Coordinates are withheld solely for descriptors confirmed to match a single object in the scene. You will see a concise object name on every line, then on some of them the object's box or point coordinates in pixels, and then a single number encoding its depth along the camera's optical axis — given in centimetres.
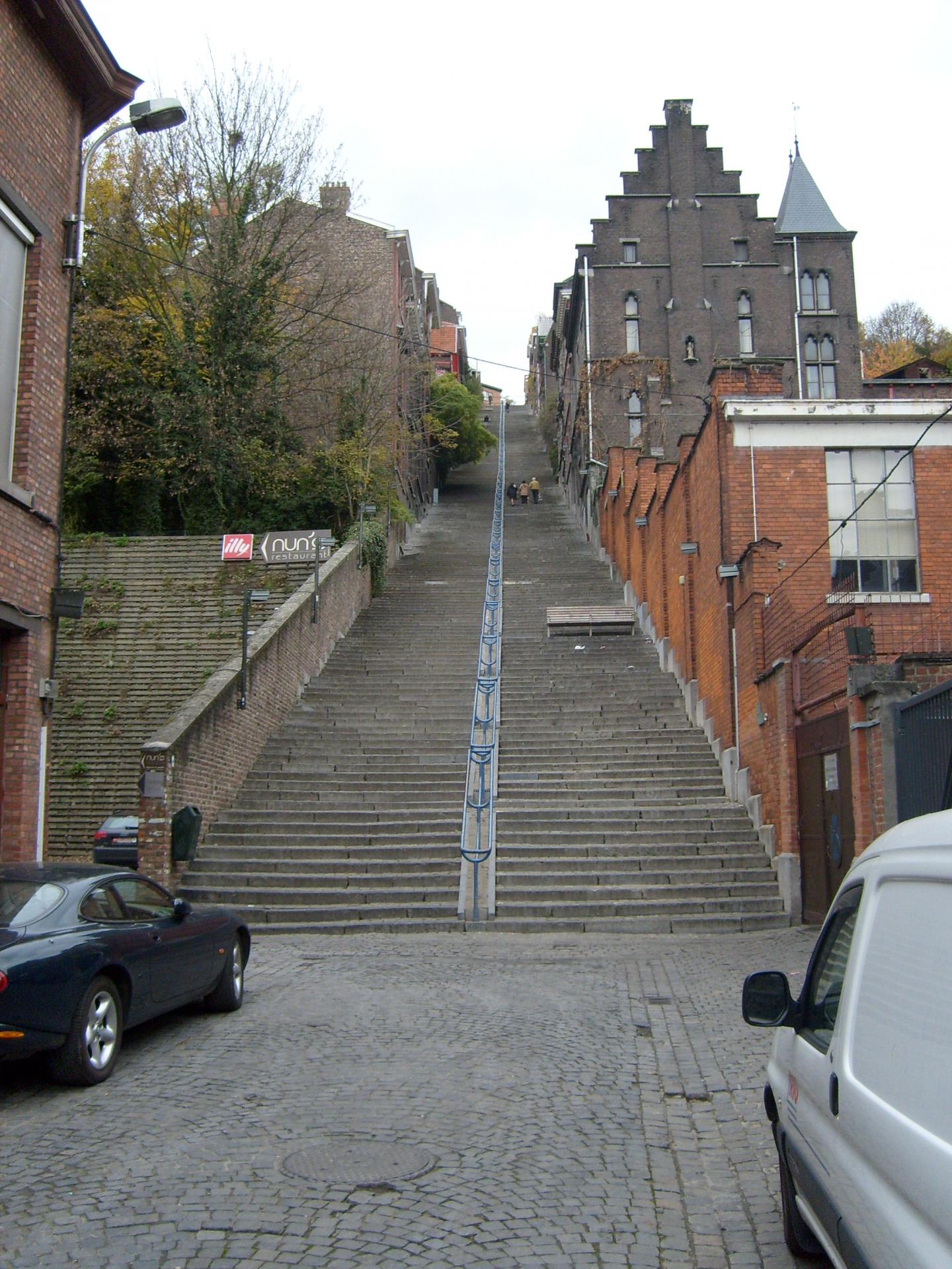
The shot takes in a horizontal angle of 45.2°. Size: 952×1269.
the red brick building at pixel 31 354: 1095
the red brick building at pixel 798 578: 1281
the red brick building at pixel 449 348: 6244
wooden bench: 2467
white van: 241
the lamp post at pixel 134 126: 1155
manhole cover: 506
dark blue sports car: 619
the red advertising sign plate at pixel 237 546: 2259
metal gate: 880
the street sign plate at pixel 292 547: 2289
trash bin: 1396
